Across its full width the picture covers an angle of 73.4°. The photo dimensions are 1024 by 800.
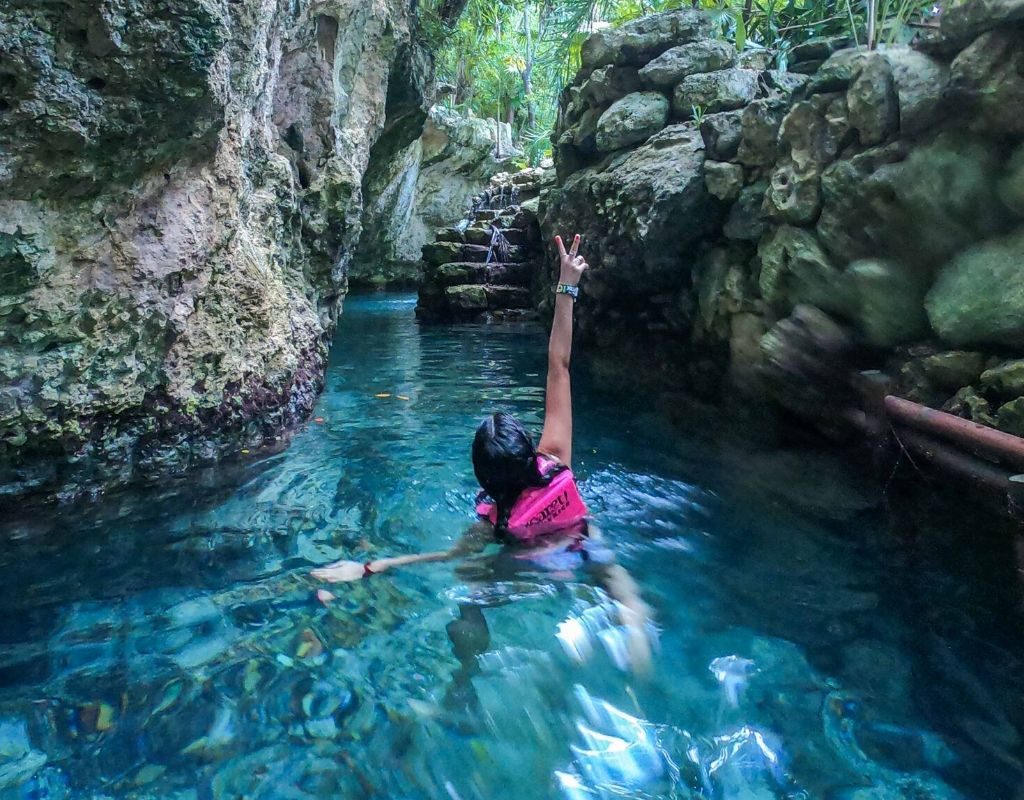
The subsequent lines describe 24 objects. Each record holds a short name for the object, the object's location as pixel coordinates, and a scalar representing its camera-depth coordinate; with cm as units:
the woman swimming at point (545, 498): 266
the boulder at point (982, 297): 270
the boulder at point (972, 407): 272
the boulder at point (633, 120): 671
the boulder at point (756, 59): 646
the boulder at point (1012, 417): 255
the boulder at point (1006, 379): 262
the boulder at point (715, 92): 572
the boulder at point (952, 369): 288
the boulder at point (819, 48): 503
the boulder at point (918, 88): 301
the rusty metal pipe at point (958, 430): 246
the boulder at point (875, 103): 330
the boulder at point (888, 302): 327
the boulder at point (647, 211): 529
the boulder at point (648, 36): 709
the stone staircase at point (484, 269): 1245
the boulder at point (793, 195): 383
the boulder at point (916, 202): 288
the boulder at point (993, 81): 262
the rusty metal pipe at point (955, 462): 260
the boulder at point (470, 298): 1240
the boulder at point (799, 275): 368
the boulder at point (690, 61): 664
